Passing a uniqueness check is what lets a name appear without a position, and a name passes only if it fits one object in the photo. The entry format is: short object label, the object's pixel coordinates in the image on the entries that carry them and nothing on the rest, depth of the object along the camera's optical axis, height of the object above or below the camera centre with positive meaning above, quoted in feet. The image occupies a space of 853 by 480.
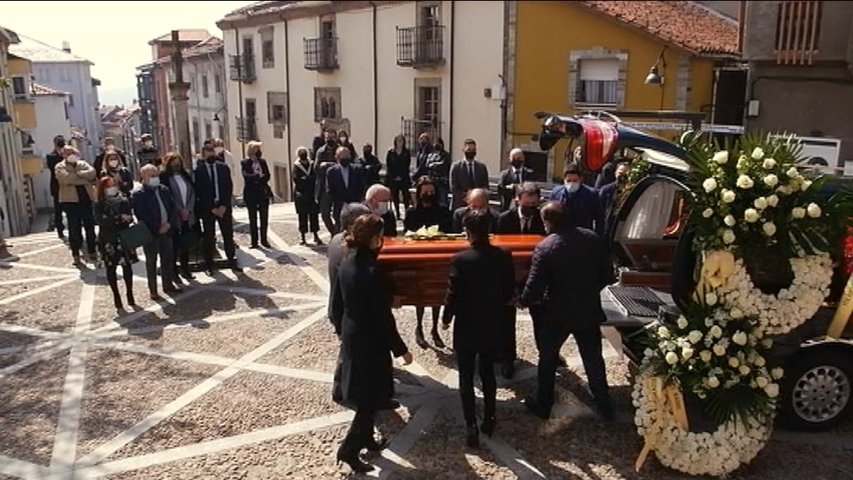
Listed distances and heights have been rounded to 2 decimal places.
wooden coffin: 18.06 -4.09
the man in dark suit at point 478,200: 19.47 -2.50
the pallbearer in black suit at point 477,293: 15.46 -4.02
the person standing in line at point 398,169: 39.73 -3.44
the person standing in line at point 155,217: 26.05 -4.00
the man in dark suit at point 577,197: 23.09 -2.89
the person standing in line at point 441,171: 39.10 -3.50
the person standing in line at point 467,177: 32.09 -3.10
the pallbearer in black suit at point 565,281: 16.29 -3.97
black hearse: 16.57 -5.06
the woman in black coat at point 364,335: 14.61 -4.69
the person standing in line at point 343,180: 32.22 -3.24
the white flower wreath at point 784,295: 15.15 -3.94
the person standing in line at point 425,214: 22.40 -3.35
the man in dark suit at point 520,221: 20.05 -3.31
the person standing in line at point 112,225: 25.38 -4.13
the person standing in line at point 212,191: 29.63 -3.46
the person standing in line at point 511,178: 31.19 -3.11
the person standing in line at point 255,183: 33.33 -3.55
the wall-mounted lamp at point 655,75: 48.75 +2.18
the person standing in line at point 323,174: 34.01 -3.18
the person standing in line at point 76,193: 30.71 -3.67
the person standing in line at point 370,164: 37.78 -3.01
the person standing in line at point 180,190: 27.96 -3.23
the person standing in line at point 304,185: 36.17 -3.90
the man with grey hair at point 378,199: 20.63 -2.65
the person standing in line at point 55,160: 32.58 -2.49
